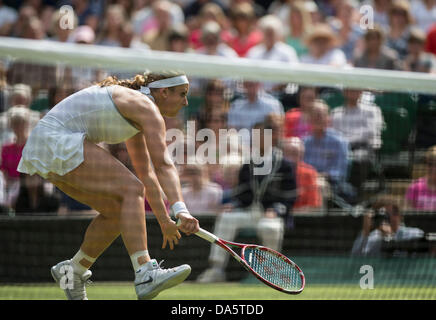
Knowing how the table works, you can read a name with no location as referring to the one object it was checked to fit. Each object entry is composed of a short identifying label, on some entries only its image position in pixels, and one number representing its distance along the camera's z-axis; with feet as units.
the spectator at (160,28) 68.95
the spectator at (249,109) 52.19
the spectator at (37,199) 51.83
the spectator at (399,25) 66.18
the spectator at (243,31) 70.49
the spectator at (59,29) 72.74
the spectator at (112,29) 69.72
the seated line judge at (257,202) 51.96
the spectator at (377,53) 61.82
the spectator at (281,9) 73.36
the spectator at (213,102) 51.42
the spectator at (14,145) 48.67
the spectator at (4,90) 48.88
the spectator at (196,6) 78.64
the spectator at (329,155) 52.54
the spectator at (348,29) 68.23
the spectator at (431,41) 67.05
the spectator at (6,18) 78.25
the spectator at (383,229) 50.67
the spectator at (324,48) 65.10
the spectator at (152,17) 73.31
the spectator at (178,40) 65.26
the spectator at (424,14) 70.59
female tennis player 34.58
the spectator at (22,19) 73.00
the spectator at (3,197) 50.14
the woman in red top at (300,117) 52.80
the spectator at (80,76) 49.42
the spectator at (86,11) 76.69
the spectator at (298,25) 70.54
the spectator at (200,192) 52.16
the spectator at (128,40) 68.28
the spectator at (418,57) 61.98
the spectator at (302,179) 52.70
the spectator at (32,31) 71.51
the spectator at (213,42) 64.64
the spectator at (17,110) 48.55
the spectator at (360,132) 52.85
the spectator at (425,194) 51.26
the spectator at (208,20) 71.41
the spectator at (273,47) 65.46
